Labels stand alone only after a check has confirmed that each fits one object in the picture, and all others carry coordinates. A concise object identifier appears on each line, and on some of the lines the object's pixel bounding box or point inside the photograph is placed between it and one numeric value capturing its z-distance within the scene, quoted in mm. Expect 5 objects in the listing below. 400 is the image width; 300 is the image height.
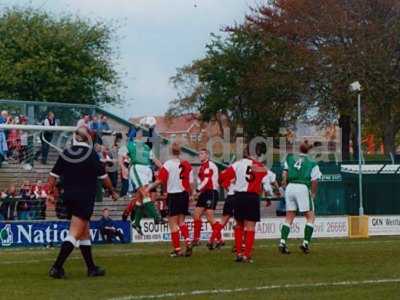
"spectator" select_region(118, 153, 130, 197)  28859
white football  26297
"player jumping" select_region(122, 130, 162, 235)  22938
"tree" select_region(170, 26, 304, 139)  55656
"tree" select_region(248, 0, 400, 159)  53375
